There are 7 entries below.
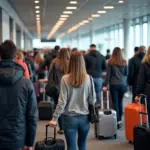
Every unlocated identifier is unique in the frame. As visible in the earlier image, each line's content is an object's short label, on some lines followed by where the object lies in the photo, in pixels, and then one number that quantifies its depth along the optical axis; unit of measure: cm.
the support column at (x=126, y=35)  1945
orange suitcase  605
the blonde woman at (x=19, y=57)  708
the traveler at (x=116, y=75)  723
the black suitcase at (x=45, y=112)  879
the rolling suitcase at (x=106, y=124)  654
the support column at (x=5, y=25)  1202
